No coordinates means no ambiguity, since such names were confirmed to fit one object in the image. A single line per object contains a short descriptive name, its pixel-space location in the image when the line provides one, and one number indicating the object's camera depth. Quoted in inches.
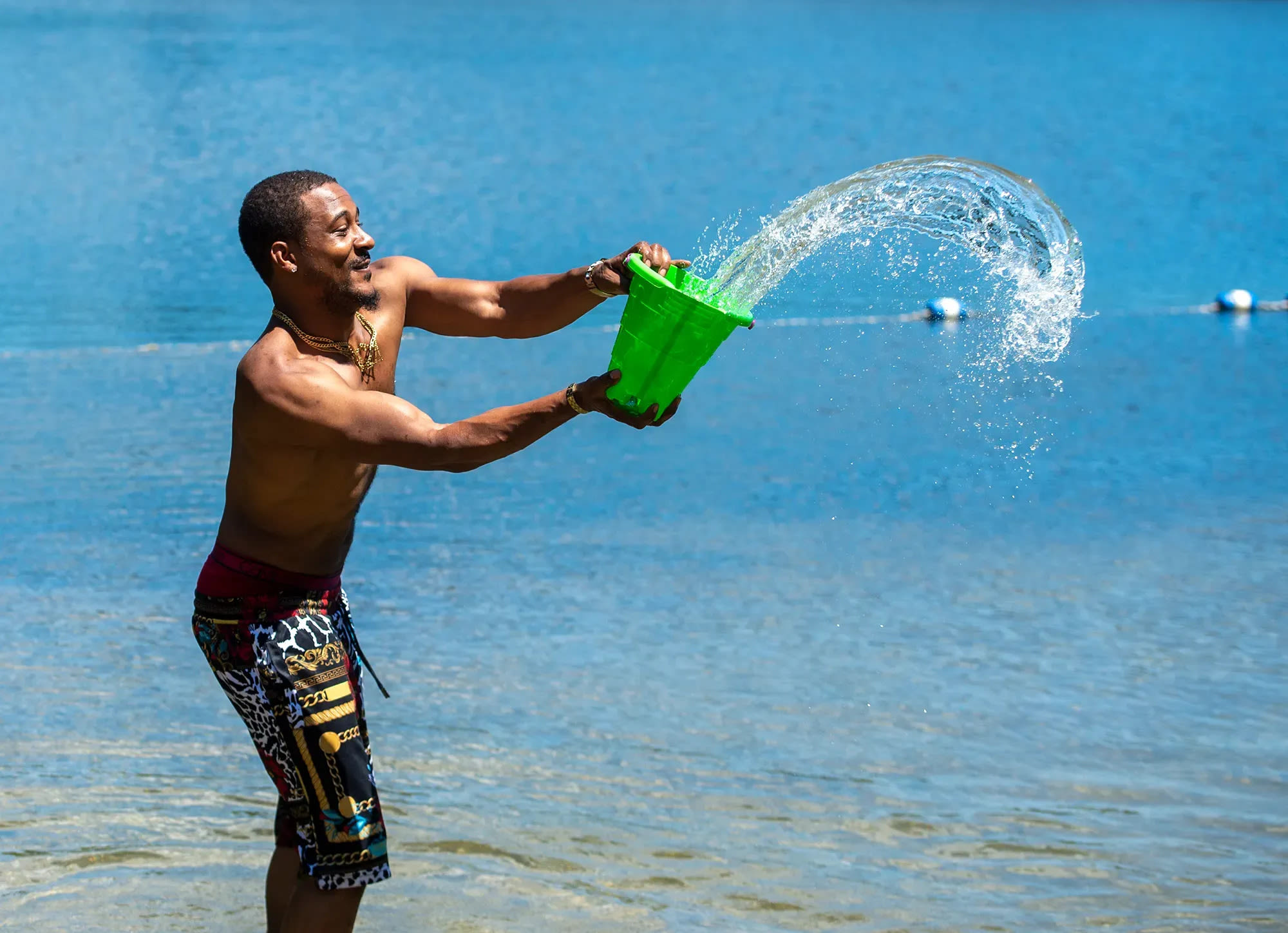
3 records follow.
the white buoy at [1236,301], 1069.8
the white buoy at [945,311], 1007.0
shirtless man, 263.7
